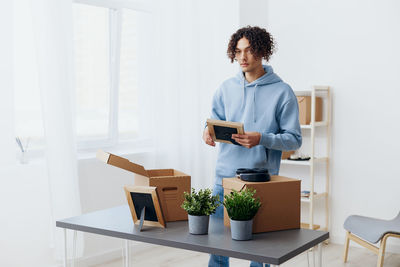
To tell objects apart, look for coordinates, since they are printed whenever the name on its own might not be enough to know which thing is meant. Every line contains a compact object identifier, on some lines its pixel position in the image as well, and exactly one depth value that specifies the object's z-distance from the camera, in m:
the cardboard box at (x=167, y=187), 2.29
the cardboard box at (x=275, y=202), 2.09
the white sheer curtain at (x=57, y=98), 3.39
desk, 1.86
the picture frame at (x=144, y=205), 2.22
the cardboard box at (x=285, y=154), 4.24
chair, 3.69
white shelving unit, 4.57
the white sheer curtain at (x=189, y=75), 4.40
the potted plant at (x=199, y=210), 2.08
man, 2.50
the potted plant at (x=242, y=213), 1.97
